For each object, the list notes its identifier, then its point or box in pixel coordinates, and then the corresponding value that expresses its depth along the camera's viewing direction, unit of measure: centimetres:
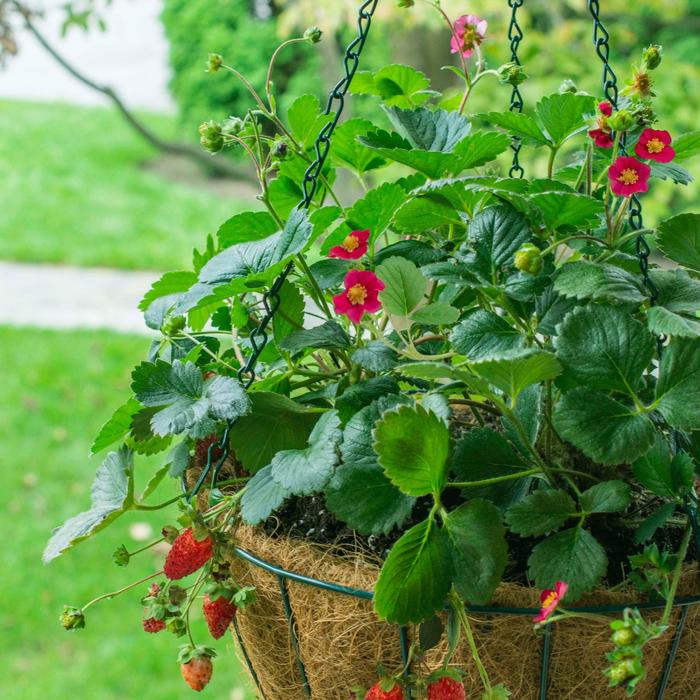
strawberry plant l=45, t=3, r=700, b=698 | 122
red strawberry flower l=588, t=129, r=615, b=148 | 128
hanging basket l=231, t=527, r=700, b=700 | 125
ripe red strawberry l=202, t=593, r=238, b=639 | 130
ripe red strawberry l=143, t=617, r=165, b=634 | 129
